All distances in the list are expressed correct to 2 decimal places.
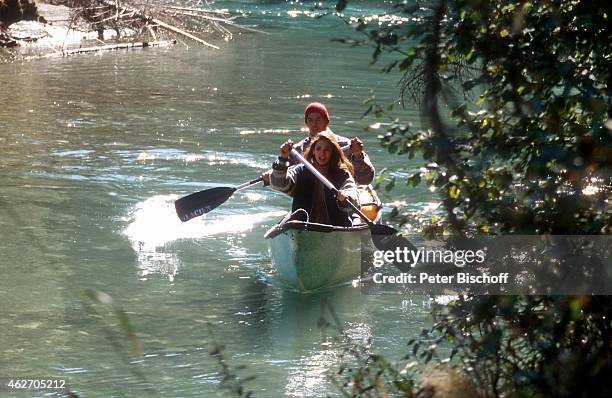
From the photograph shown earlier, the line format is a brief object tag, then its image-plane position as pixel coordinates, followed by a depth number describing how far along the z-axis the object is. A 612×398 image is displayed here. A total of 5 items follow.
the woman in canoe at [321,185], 17.61
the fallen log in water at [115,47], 45.91
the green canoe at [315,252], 17.06
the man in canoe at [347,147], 19.98
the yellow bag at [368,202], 18.34
